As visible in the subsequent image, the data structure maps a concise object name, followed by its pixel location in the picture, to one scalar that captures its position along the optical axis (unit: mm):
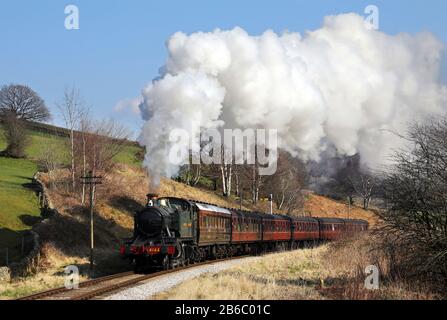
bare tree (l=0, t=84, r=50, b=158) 84562
